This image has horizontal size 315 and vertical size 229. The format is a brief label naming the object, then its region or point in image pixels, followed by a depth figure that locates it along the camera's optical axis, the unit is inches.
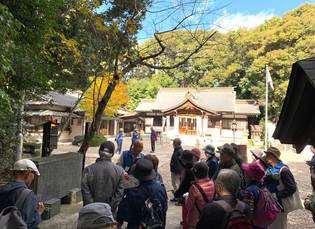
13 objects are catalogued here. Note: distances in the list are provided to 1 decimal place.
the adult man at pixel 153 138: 527.5
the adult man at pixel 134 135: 462.1
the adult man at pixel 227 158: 113.4
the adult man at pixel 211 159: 147.8
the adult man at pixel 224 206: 65.0
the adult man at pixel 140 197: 88.6
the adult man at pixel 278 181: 108.2
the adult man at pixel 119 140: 462.5
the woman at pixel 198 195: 92.5
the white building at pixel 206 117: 920.8
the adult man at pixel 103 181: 102.3
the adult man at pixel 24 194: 70.8
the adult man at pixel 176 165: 197.6
